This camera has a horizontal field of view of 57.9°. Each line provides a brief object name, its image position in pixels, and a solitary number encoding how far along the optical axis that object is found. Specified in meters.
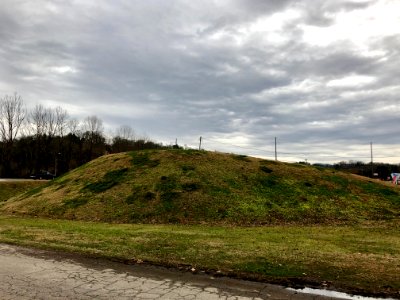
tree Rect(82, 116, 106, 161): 90.66
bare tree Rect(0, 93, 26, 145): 70.69
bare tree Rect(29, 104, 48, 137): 81.26
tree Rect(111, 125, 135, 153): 91.38
